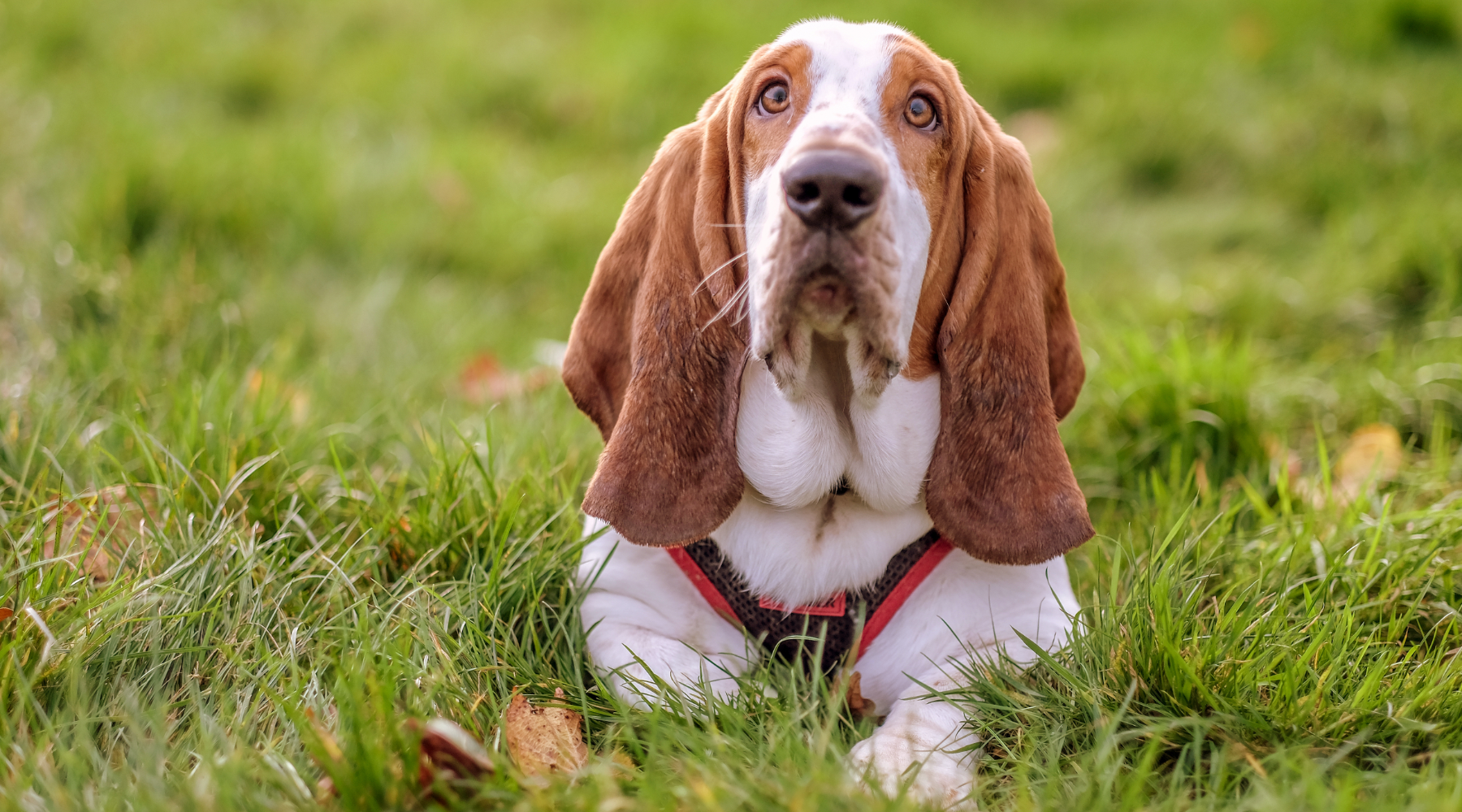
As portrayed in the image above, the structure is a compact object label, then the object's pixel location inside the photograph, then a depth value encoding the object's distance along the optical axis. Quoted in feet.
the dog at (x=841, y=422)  7.11
